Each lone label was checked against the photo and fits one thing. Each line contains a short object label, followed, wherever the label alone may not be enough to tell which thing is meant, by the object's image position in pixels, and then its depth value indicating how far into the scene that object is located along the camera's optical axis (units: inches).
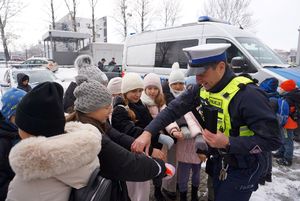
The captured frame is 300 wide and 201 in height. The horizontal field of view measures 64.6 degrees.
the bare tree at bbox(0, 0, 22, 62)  1062.4
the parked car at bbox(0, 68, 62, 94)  334.6
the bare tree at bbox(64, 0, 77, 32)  1126.4
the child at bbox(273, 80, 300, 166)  175.5
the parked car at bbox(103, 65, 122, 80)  588.8
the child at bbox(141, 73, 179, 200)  120.3
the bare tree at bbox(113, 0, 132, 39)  1164.7
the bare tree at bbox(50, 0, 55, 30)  1133.9
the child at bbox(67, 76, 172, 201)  55.9
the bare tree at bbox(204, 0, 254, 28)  919.7
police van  219.0
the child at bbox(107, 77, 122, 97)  124.8
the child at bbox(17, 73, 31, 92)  233.8
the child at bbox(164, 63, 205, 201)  115.3
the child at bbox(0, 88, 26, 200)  60.1
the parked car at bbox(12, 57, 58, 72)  799.6
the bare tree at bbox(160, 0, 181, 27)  1166.3
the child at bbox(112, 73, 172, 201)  98.0
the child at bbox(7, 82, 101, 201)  43.3
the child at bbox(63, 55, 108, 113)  126.0
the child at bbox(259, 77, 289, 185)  164.9
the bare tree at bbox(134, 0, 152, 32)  1144.2
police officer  62.2
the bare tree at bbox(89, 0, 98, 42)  1135.7
